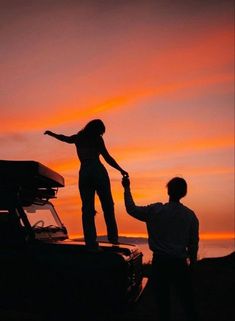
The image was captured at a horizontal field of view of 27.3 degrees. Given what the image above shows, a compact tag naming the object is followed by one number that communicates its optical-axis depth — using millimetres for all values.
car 5734
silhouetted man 5195
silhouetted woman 6918
